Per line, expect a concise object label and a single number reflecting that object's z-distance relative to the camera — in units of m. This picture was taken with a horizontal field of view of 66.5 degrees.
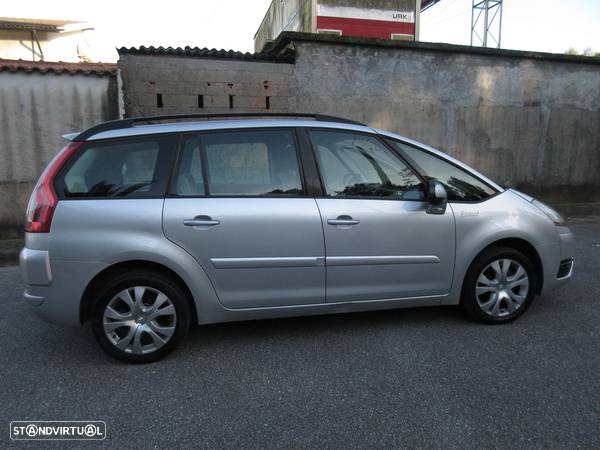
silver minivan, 2.99
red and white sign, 14.06
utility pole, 18.24
